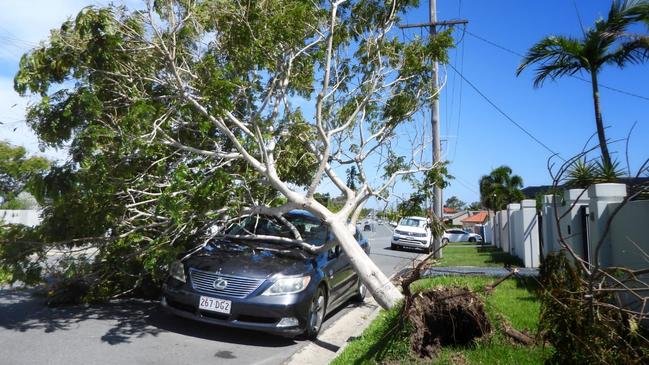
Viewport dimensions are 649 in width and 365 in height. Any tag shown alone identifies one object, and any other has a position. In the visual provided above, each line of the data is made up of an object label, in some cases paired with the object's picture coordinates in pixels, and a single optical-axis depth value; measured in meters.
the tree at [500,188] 33.69
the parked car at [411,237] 25.06
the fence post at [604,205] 6.61
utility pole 16.36
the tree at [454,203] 129.35
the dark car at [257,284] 6.13
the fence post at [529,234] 13.02
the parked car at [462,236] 45.62
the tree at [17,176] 7.28
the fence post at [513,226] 15.69
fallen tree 6.55
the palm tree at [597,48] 10.65
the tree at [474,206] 99.06
